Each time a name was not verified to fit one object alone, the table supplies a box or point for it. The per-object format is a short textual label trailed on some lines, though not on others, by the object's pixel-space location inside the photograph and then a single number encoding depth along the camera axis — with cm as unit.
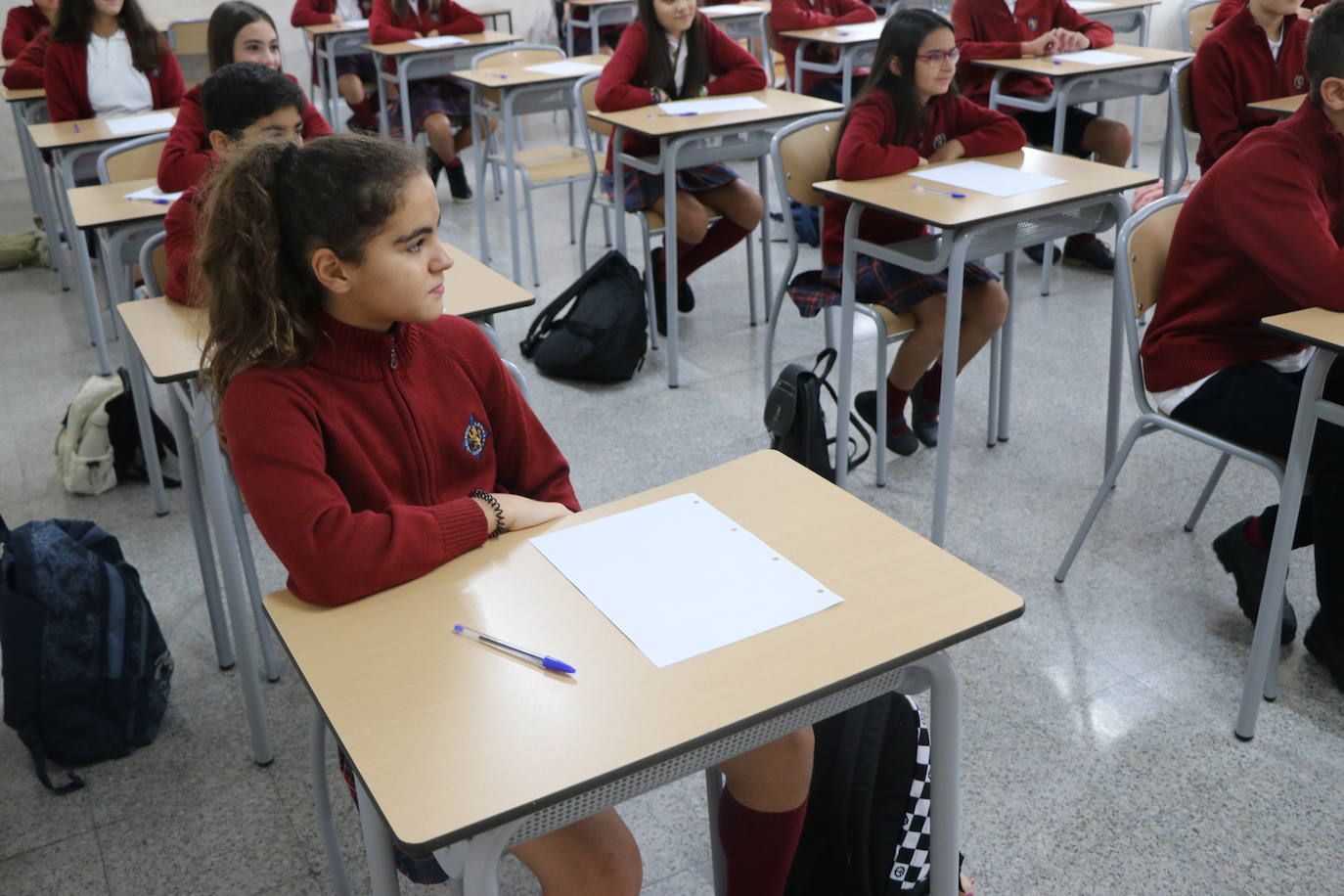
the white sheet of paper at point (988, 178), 250
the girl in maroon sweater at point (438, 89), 514
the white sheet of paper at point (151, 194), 265
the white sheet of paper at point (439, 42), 487
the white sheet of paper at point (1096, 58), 400
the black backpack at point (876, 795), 143
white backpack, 282
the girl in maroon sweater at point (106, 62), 390
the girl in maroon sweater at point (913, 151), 266
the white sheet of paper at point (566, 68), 417
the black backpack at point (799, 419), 231
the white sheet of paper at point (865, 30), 506
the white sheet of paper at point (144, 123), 346
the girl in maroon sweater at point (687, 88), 355
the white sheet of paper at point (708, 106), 345
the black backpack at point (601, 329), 337
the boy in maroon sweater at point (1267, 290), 188
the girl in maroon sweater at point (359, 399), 118
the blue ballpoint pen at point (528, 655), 103
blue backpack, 183
